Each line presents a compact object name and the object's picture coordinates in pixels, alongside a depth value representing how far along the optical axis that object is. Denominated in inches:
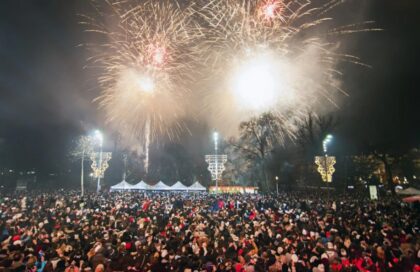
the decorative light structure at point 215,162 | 1353.3
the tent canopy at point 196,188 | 1673.2
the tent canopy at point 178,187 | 1674.7
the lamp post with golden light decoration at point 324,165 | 1140.4
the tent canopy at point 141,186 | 1615.7
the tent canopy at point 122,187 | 1635.7
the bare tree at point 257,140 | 1649.2
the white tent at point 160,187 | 1661.9
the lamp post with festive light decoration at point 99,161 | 1423.2
